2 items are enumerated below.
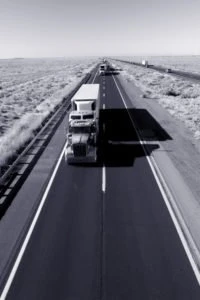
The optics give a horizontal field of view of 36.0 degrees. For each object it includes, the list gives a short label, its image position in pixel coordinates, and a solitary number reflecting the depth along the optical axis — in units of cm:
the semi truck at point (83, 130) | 1950
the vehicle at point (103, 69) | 8862
